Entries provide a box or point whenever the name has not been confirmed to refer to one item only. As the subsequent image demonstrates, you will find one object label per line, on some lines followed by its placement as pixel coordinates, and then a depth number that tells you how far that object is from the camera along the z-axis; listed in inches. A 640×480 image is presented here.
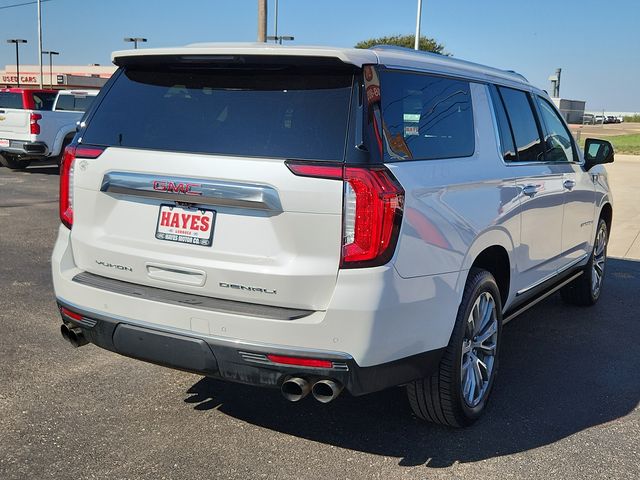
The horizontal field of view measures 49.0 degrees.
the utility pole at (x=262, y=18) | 733.3
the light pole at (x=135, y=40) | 2187.1
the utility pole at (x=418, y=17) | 1289.4
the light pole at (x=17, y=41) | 2672.2
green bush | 1945.1
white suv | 113.3
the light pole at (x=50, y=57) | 2841.0
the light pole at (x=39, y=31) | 1952.8
